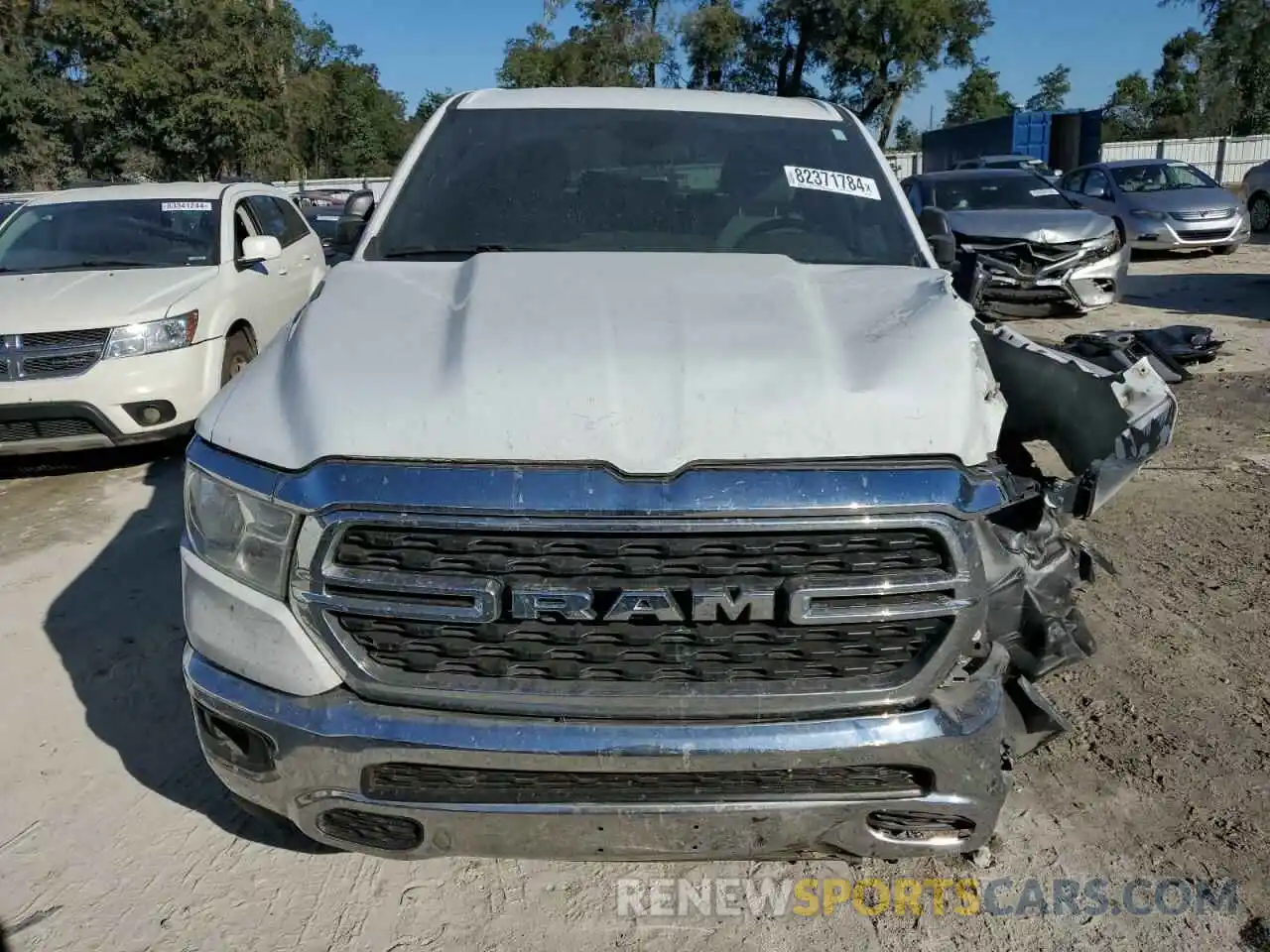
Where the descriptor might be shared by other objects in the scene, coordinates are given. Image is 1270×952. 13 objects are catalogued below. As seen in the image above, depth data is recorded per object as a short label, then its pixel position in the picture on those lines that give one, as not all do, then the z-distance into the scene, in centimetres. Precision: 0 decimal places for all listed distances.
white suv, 595
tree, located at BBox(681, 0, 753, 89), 4319
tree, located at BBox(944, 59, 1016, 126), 6512
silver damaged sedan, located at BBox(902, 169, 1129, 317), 991
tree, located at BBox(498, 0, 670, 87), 4369
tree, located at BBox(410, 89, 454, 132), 5889
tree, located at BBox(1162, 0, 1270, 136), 3425
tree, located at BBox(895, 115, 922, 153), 6950
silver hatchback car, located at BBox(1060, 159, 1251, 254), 1472
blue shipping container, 3189
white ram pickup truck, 207
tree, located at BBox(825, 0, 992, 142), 4009
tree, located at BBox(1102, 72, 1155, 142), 5866
